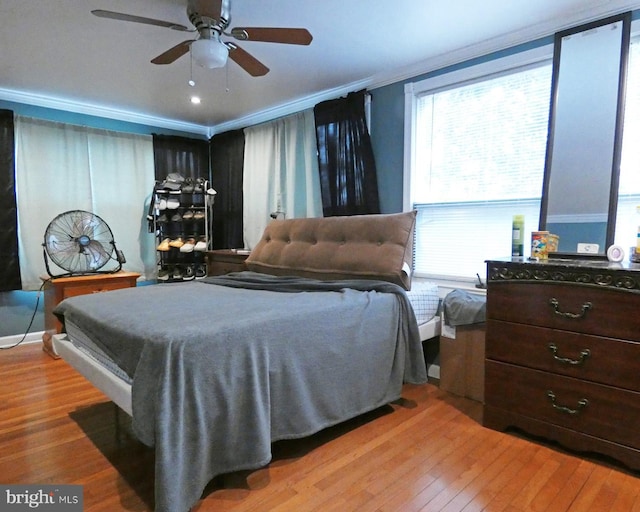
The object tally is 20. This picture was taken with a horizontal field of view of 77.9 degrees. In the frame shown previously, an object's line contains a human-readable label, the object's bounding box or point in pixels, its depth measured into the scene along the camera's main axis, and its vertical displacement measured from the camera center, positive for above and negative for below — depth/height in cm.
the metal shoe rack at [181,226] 406 -15
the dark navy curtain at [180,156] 434 +64
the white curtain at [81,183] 357 +28
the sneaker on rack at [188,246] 405 -34
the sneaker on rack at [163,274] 408 -63
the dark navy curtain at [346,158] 320 +46
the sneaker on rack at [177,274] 406 -63
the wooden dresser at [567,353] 161 -61
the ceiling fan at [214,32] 184 +87
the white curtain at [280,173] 368 +41
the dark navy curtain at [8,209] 340 +2
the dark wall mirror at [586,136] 209 +44
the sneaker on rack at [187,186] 414 +28
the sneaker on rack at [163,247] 402 -35
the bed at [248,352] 131 -56
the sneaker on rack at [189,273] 411 -63
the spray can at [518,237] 215 -11
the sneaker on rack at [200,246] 413 -34
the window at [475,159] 244 +38
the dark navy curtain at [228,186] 442 +31
